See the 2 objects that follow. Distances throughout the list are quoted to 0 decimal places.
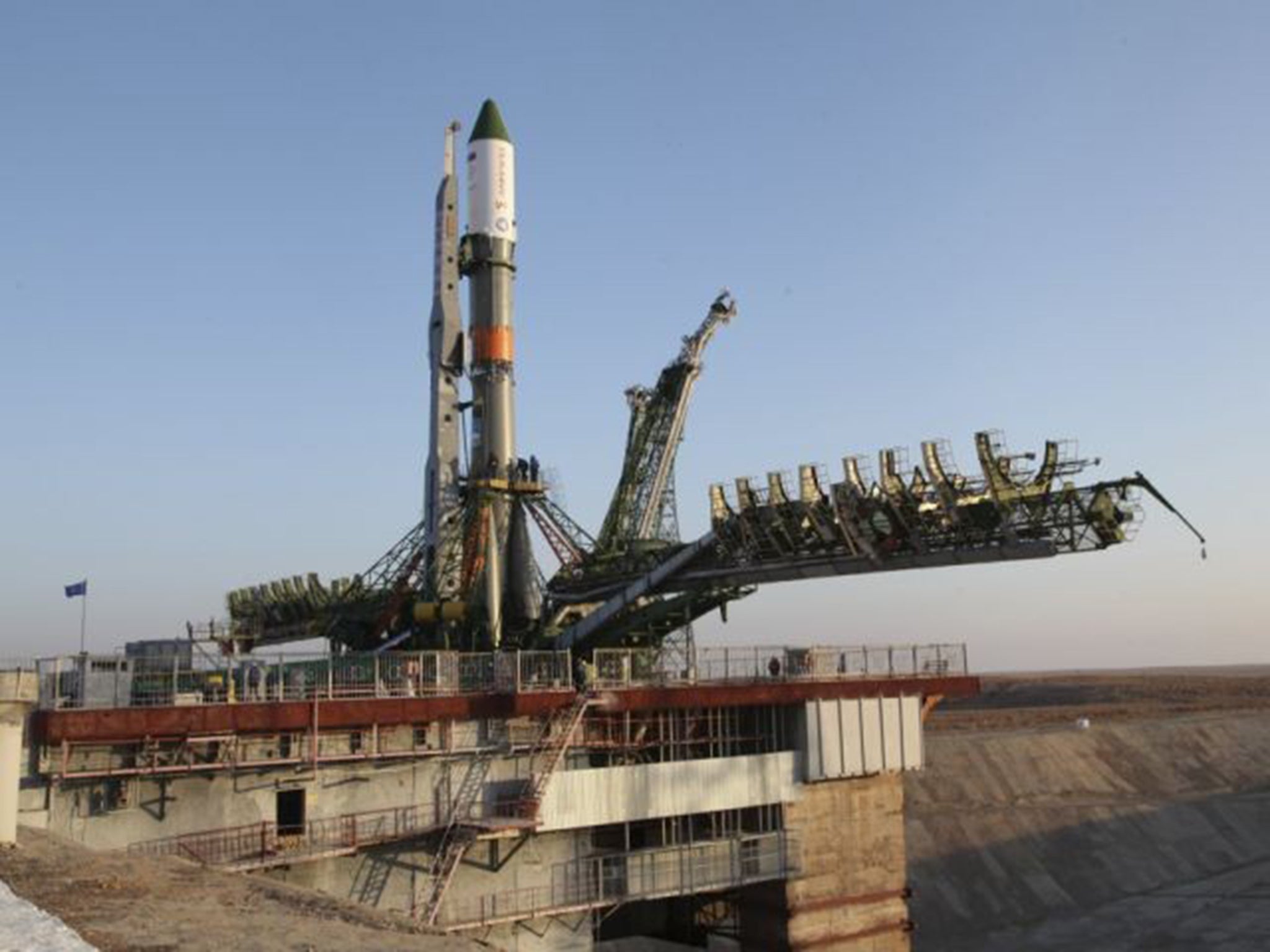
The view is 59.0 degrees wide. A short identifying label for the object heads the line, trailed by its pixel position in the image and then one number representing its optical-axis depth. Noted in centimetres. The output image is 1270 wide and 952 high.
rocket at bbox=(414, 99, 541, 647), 5466
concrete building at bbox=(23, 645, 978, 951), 3027
